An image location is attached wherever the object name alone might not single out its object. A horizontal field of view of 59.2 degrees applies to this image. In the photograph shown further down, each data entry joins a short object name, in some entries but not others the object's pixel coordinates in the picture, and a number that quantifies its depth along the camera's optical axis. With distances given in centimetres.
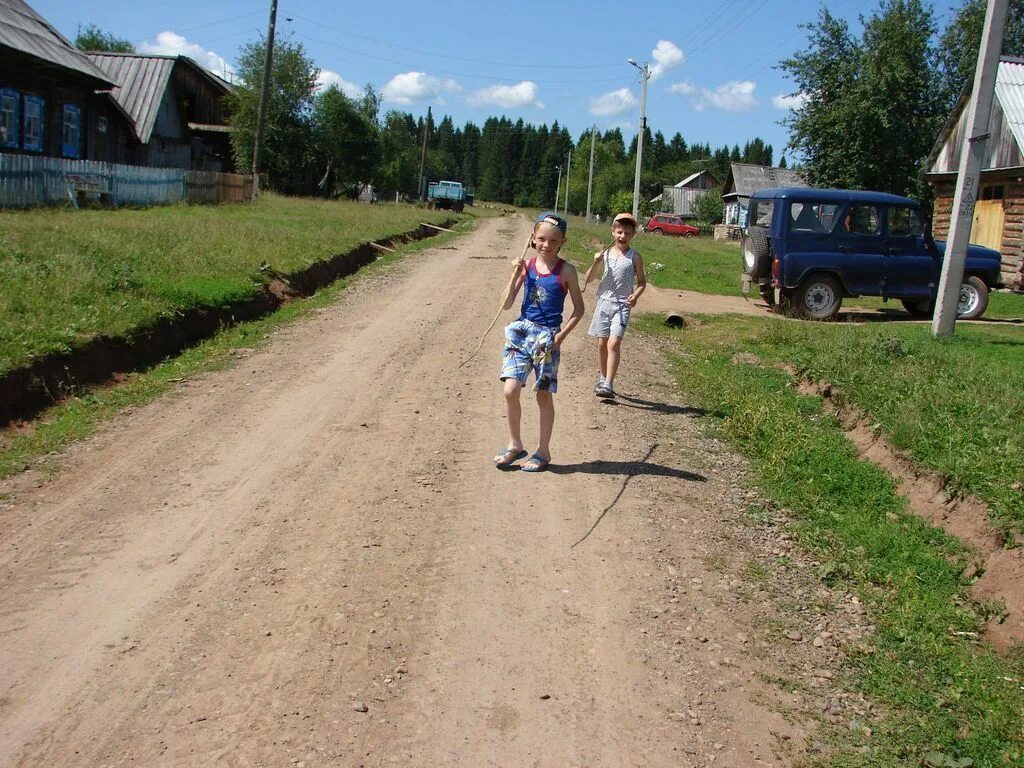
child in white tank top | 820
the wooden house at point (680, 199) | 7862
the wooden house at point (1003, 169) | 2198
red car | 5547
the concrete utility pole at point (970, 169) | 1134
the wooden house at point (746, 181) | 6241
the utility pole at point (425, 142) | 7219
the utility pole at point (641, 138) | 3447
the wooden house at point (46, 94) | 2636
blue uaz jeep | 1506
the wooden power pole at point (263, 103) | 3356
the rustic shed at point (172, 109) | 3722
